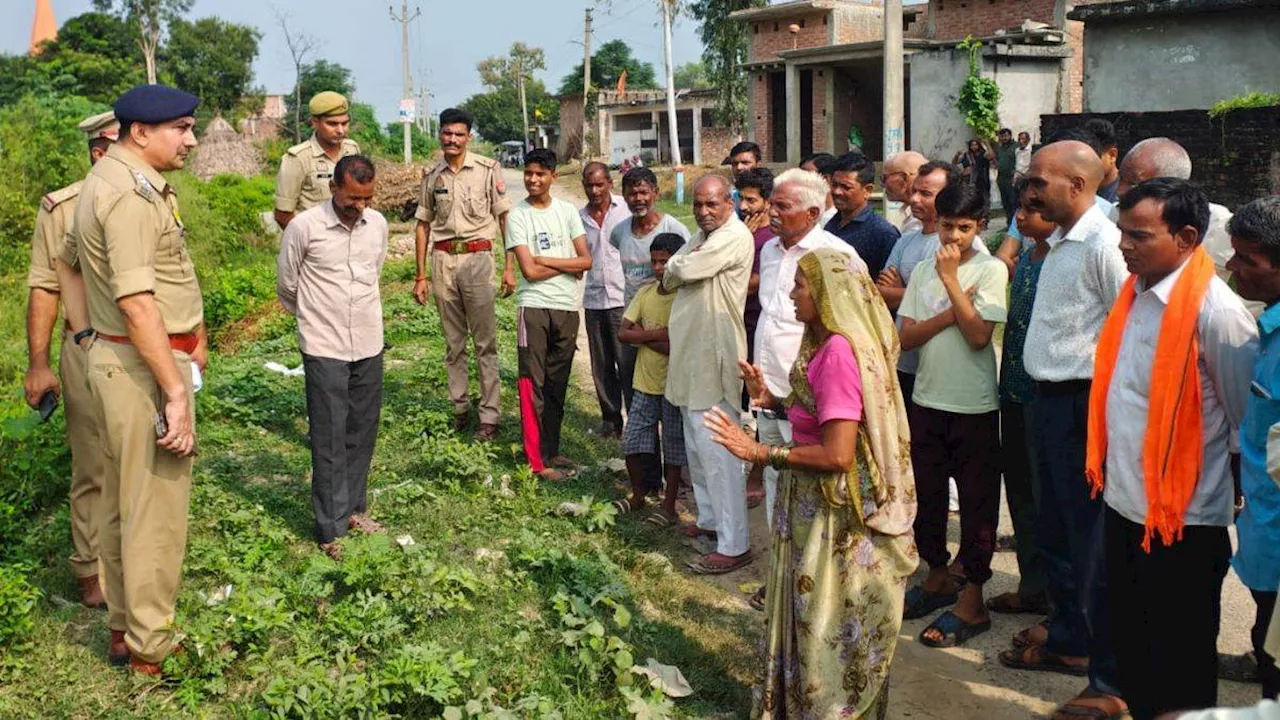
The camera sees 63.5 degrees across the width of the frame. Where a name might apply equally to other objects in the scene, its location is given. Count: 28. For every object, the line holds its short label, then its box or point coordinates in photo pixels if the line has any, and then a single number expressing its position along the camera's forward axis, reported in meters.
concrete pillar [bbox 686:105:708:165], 40.84
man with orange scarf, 3.09
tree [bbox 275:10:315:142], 38.06
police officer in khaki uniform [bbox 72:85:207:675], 3.64
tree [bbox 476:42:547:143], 70.94
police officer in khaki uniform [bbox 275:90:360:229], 6.55
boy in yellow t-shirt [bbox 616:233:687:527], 5.69
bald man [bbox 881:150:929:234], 5.60
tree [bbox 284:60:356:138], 51.76
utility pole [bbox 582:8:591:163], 47.09
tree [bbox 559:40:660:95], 61.88
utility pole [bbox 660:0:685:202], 29.66
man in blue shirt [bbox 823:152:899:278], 5.52
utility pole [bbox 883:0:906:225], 12.80
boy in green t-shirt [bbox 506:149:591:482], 6.46
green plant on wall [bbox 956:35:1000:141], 17.83
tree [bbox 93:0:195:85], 48.41
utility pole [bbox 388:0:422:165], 39.88
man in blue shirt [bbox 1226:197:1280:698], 2.88
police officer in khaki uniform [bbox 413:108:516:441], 6.95
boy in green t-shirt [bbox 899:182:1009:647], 4.38
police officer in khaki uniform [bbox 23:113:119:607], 4.40
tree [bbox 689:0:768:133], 32.44
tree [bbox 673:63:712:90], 100.00
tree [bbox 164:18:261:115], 48.41
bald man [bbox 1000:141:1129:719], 3.69
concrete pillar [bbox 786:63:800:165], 26.23
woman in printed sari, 3.34
